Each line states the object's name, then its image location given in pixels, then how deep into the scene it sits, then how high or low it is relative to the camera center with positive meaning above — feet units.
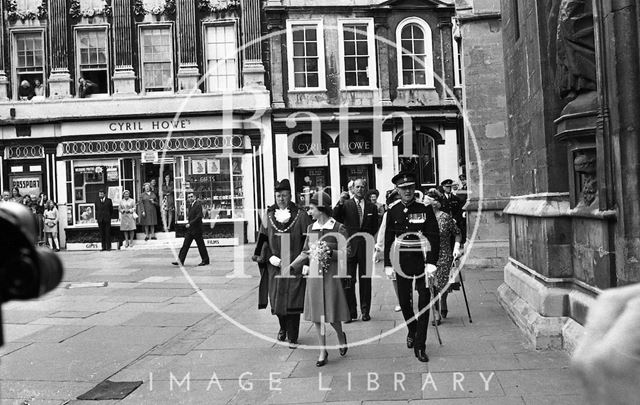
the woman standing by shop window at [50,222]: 74.69 -0.18
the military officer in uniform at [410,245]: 23.73 -1.56
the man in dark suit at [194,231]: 54.54 -1.45
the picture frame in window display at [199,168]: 80.02 +5.92
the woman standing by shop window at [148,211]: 77.05 +0.65
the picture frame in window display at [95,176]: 80.18 +5.39
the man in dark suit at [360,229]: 30.73 -1.12
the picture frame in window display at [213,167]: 80.02 +5.95
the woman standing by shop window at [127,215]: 76.02 +0.22
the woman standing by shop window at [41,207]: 74.95 +1.69
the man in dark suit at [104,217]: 73.67 +0.15
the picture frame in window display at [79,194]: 80.18 +3.22
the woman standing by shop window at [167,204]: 79.10 +1.43
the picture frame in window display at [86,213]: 79.51 +0.77
